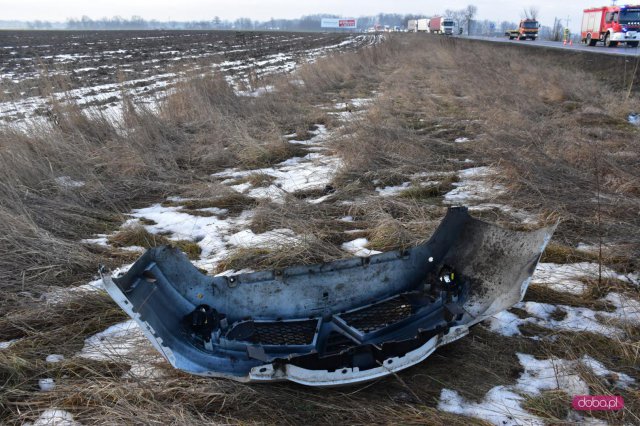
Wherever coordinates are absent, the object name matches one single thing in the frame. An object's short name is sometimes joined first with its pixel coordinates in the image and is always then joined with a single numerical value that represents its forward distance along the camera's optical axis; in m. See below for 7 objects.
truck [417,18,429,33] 68.50
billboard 124.38
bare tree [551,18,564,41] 36.88
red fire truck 21.31
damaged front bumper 2.29
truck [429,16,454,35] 55.34
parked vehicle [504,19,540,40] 37.47
